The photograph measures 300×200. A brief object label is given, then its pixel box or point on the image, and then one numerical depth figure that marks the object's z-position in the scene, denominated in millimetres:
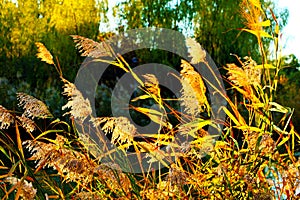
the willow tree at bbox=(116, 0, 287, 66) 9414
